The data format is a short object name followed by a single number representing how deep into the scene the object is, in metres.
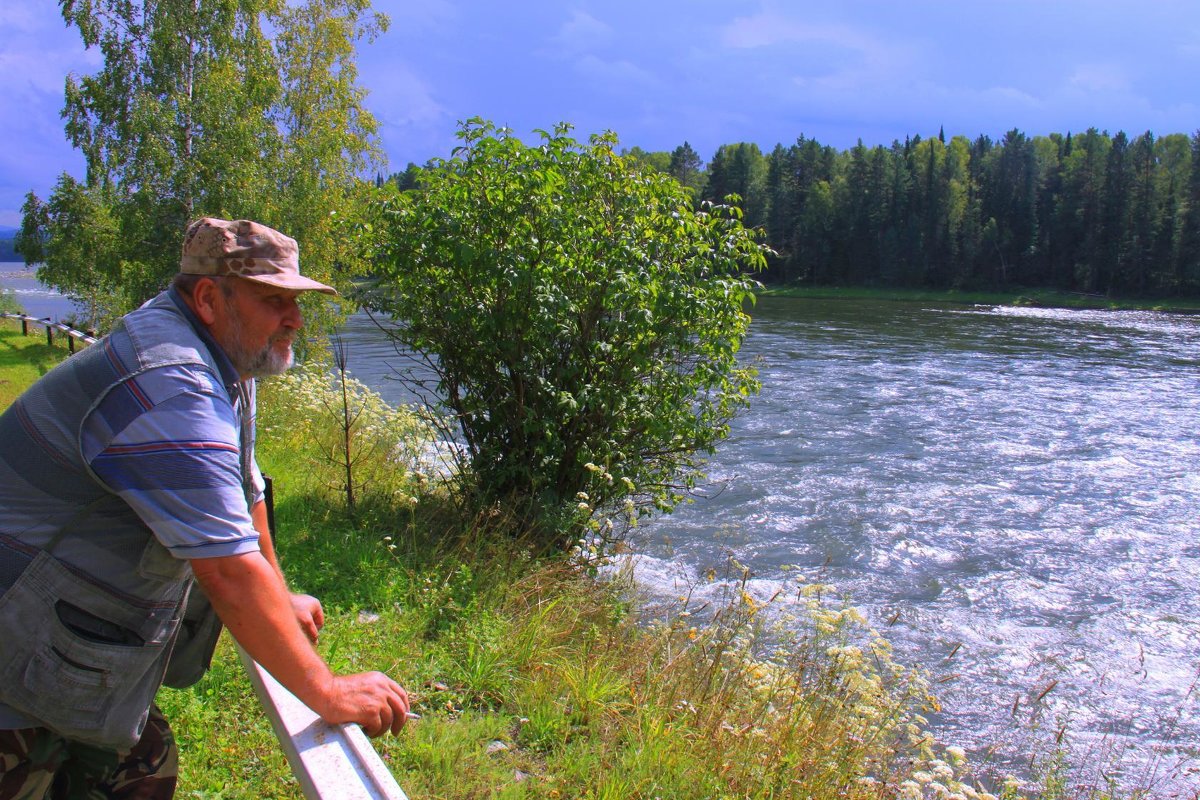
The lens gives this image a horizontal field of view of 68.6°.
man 1.78
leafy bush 7.13
